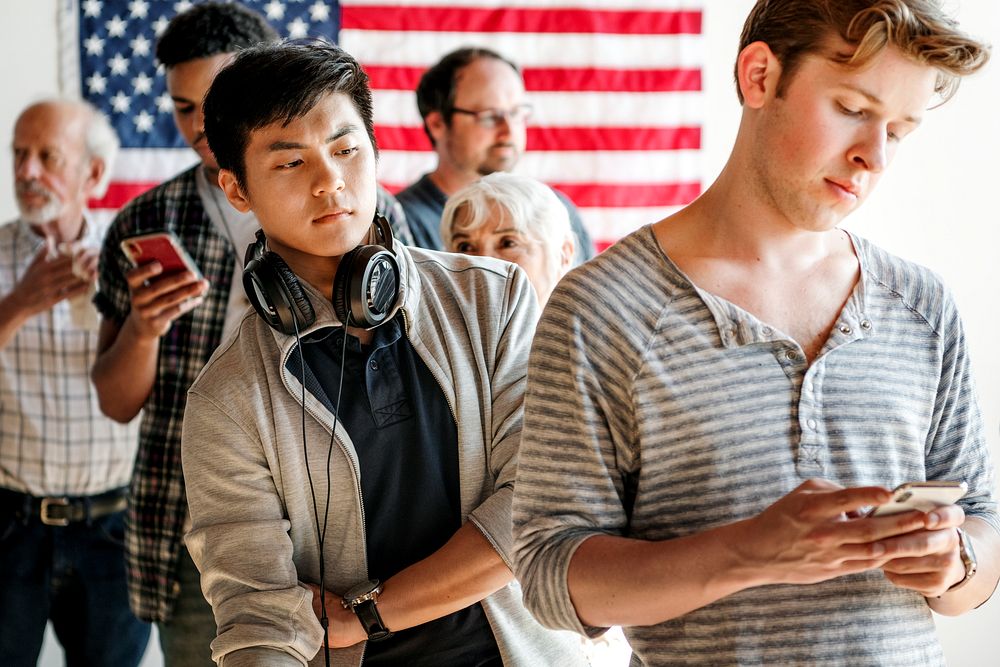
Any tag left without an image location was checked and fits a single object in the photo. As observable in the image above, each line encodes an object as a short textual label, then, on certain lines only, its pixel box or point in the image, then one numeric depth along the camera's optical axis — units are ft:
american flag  11.06
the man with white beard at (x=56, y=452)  8.43
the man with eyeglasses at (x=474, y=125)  9.39
